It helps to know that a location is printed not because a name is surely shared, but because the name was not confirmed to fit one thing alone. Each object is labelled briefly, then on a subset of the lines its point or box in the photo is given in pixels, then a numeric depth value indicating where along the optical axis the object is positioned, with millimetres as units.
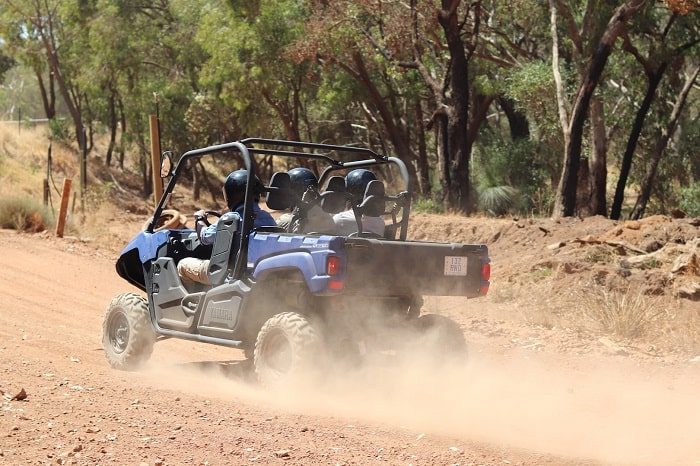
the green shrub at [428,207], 26391
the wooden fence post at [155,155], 16531
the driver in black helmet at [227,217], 8359
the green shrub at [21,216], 21250
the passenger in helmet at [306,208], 8461
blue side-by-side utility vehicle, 7711
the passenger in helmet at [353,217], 8492
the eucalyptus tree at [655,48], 25562
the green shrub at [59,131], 46406
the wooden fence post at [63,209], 20188
